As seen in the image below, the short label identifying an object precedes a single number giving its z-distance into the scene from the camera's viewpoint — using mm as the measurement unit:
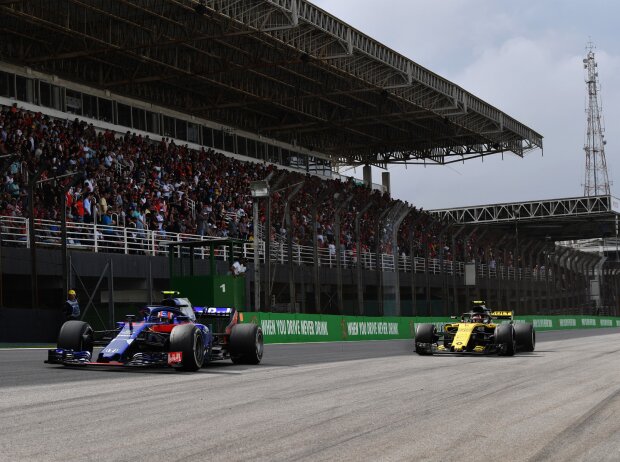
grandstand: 29266
